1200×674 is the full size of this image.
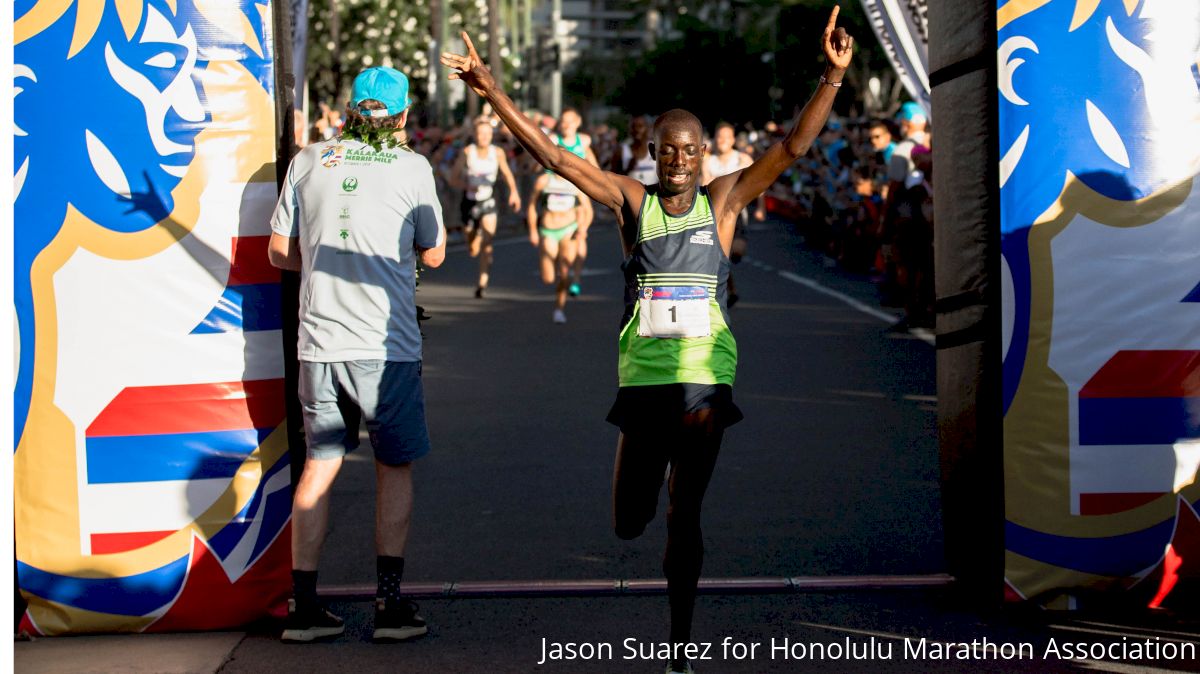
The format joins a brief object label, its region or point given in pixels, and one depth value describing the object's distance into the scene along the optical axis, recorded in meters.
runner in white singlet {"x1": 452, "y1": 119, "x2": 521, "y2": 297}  16.59
